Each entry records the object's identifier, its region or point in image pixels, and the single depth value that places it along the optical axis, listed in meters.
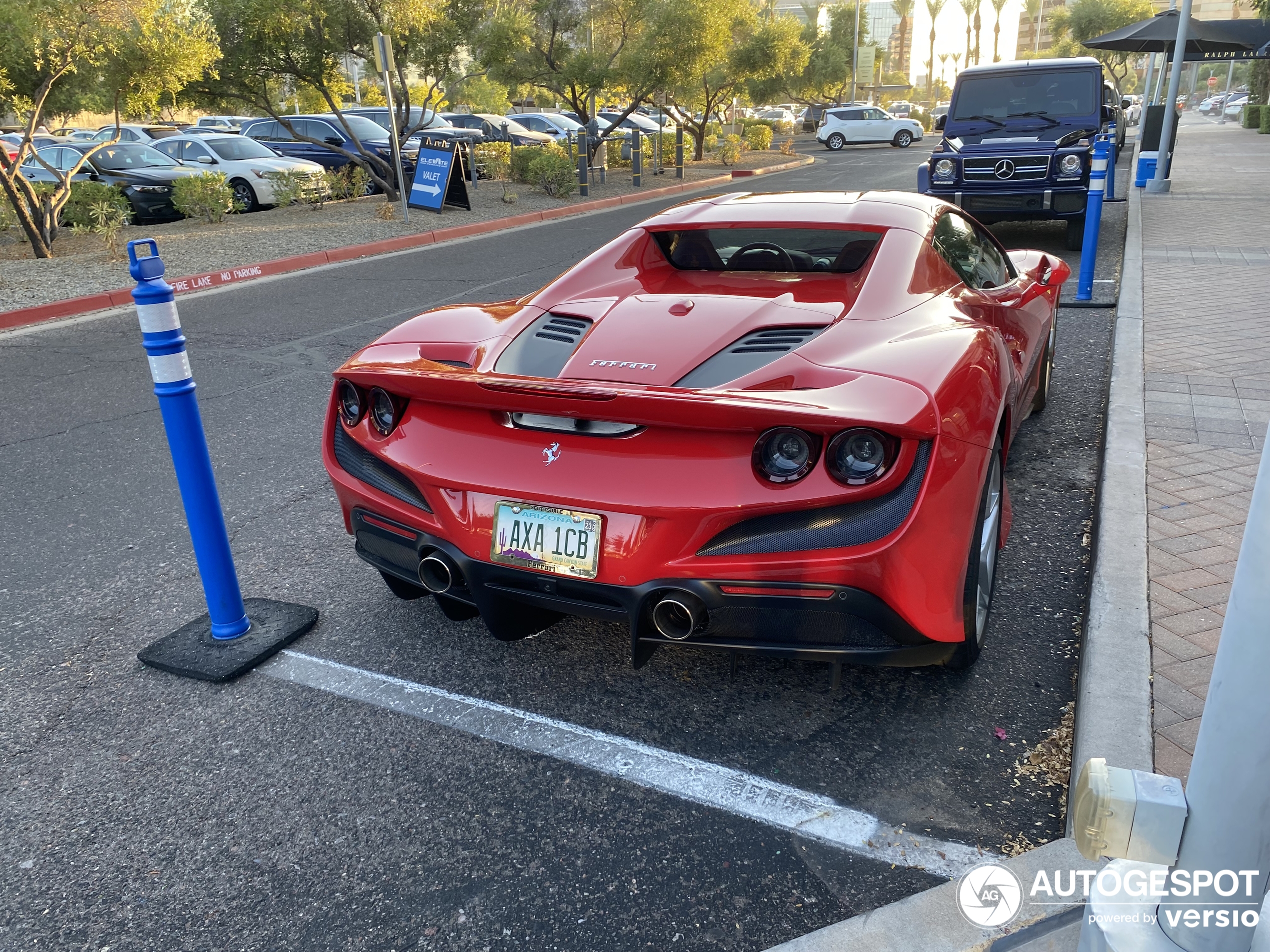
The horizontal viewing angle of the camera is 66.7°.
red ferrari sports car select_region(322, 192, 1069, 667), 2.40
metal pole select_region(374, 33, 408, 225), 14.17
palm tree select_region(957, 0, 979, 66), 96.69
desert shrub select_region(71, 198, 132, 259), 12.48
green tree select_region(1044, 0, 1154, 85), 59.91
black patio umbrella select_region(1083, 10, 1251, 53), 17.70
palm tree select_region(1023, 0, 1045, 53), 117.08
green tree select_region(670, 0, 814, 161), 22.19
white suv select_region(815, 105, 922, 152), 38.09
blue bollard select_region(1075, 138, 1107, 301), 7.74
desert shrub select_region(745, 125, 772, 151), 32.72
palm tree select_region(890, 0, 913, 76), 89.06
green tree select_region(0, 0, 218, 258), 11.20
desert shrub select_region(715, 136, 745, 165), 28.25
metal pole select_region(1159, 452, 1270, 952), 1.49
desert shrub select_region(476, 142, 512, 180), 21.42
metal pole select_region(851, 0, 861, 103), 56.09
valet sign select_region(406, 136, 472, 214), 16.00
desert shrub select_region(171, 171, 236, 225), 15.23
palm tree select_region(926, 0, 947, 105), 88.69
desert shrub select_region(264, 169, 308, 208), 17.06
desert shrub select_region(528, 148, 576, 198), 18.81
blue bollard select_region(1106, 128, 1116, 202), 14.62
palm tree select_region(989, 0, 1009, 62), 96.69
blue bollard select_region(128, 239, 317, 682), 2.97
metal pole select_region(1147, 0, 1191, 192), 15.55
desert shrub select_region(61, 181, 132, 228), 14.26
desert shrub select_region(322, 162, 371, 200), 18.14
